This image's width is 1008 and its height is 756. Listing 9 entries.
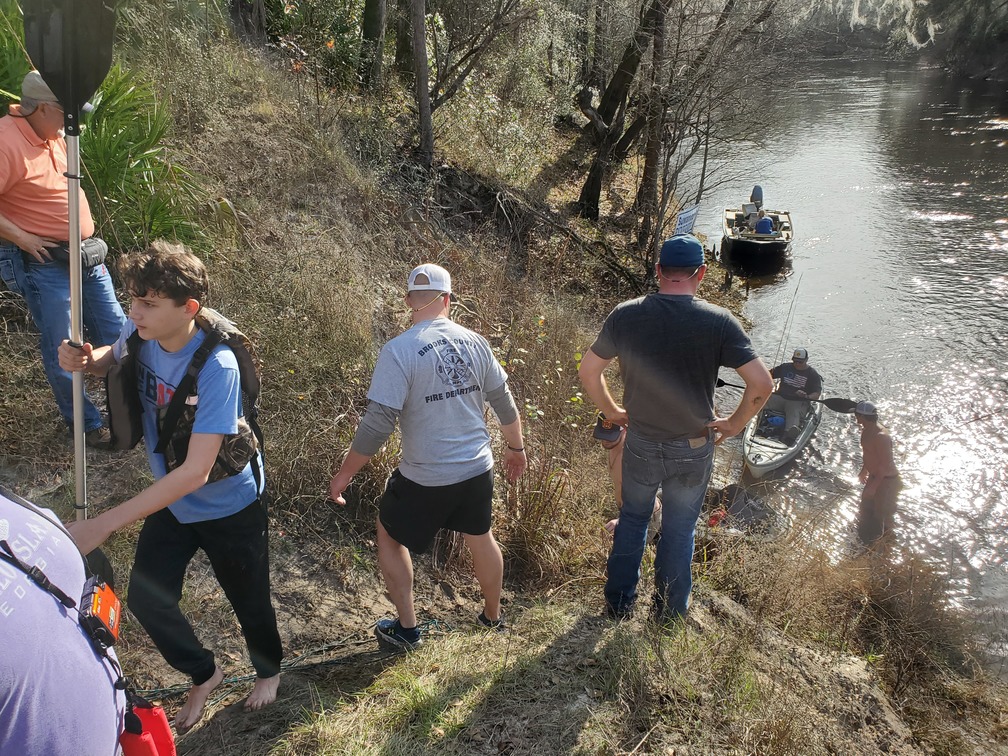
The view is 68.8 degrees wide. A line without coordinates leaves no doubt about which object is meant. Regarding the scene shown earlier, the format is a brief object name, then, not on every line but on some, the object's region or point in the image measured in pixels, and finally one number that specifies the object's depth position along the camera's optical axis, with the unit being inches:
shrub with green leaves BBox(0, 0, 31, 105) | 180.9
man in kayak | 390.3
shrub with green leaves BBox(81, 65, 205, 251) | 194.1
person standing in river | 316.5
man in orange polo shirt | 125.9
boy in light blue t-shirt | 84.4
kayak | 372.2
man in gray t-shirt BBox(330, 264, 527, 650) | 111.0
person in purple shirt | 55.5
